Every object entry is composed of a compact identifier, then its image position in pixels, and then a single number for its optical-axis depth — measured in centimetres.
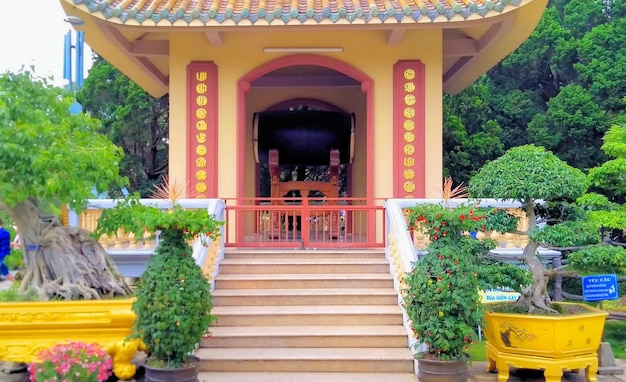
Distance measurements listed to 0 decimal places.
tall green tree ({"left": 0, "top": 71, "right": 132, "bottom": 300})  445
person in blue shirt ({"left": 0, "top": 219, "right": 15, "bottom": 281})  848
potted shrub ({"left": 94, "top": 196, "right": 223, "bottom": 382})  432
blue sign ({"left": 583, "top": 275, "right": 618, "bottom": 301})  654
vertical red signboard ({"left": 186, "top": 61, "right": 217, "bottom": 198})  827
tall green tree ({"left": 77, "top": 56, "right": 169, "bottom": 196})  1670
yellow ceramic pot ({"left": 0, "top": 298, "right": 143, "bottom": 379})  471
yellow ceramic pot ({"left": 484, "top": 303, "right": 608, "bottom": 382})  489
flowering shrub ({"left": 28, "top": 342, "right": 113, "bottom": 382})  412
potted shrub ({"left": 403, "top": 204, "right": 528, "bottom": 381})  456
